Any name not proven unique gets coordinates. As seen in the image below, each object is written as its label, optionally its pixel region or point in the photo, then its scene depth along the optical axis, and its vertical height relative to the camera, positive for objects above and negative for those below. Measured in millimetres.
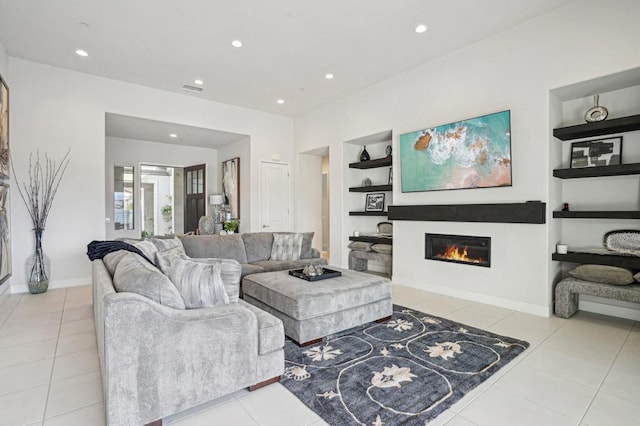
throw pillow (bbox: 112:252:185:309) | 1841 -395
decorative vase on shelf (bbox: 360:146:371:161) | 6066 +1132
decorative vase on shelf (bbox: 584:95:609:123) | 3379 +1077
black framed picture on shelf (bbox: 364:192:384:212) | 6039 +247
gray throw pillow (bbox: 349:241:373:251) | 5812 -549
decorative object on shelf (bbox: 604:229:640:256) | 3275 -284
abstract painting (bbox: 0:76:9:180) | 4137 +1172
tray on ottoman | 3337 -629
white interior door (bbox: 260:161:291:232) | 7066 +435
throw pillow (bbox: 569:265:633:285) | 3135 -602
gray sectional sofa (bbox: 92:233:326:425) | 1637 -734
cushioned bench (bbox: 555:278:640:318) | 3111 -790
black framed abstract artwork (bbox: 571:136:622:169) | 3451 +683
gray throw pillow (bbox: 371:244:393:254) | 5436 -562
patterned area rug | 1923 -1136
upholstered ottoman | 2812 -801
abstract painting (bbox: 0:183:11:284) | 4098 -229
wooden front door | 8383 +577
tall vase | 4602 -744
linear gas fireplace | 4137 -461
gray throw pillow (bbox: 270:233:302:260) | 4961 -491
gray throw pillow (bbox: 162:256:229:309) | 2088 -437
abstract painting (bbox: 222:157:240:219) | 7330 +772
